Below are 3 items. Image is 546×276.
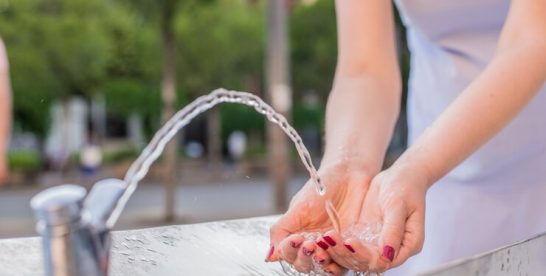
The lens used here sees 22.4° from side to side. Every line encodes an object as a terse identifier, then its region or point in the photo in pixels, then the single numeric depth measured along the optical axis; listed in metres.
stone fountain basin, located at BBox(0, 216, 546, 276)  1.33
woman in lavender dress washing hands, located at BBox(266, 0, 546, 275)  1.41
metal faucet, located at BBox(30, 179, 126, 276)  1.15
